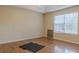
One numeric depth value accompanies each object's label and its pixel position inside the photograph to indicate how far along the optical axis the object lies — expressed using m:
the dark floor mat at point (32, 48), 1.93
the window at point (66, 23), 2.75
